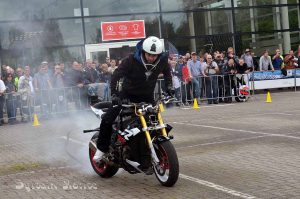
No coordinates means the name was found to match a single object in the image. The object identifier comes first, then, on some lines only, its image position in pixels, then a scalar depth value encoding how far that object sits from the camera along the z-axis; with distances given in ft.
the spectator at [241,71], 68.08
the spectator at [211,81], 66.78
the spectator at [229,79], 67.26
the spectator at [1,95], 58.39
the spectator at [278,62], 77.41
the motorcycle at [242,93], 65.51
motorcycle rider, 23.24
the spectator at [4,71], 61.15
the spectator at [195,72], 65.92
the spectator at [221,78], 67.15
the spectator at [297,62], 77.86
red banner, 80.43
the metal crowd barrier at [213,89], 65.77
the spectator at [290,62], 77.56
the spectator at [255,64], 76.44
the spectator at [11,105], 59.16
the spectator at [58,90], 60.59
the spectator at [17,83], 59.57
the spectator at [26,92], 59.31
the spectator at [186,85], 65.46
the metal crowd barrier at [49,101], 59.36
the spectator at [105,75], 62.95
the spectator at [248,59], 74.95
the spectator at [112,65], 64.36
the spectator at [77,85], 61.46
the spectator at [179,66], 66.59
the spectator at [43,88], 59.93
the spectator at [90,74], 61.93
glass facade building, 72.33
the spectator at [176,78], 65.10
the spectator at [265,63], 75.92
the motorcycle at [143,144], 22.14
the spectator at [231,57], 68.31
